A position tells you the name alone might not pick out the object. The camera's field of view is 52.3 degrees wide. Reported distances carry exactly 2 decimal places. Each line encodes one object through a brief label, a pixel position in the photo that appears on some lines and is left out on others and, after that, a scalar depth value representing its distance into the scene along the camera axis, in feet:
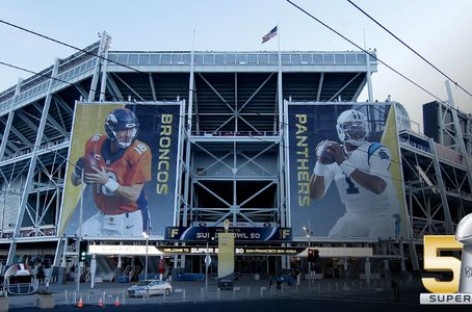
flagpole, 221.46
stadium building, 188.14
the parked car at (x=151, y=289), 114.93
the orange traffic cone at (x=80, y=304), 88.70
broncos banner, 189.16
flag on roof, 213.50
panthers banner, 189.98
